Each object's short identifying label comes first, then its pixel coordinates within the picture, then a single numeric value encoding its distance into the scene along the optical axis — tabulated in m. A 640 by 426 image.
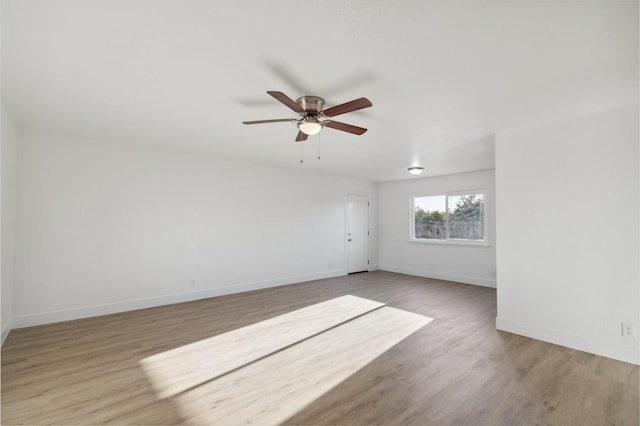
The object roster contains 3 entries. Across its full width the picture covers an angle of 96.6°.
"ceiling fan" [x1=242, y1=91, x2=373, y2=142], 2.42
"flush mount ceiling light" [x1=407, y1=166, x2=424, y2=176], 6.02
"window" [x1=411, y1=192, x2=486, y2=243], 6.52
